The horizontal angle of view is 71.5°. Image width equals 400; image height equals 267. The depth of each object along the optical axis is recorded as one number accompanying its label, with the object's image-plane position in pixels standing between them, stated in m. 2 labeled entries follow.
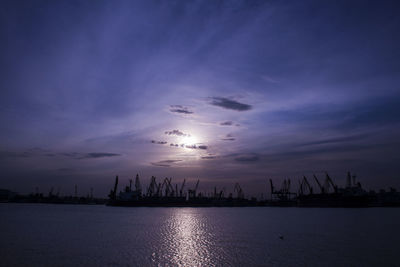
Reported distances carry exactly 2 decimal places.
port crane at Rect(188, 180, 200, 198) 191.62
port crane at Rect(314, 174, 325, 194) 150.76
